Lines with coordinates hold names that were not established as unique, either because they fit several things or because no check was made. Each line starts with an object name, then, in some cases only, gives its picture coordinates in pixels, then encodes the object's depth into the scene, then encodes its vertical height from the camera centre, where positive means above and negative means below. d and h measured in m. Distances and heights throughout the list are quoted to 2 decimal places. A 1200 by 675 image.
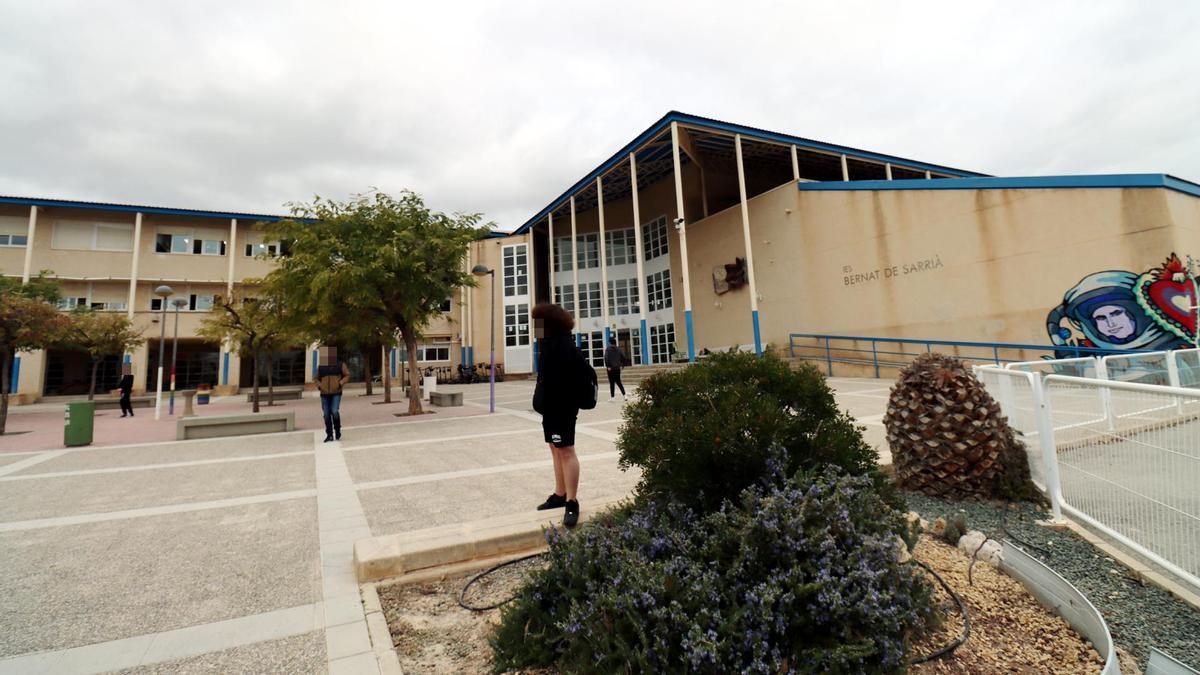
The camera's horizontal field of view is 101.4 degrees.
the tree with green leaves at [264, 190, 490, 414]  11.37 +2.84
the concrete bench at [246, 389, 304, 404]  23.28 -0.52
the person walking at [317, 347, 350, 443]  8.81 +0.01
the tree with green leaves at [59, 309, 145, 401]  19.98 +2.54
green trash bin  9.51 -0.58
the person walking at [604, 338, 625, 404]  14.16 +0.18
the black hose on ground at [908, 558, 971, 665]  1.93 -1.20
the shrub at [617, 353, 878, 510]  2.44 -0.35
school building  13.43 +4.35
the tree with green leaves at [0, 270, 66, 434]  11.09 +1.67
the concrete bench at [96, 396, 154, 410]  21.88 -0.48
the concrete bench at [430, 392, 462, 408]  15.57 -0.72
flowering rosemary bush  1.72 -0.89
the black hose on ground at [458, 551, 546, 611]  2.57 -1.21
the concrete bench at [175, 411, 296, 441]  10.09 -0.80
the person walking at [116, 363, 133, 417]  17.28 +0.03
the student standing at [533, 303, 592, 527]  3.53 -0.16
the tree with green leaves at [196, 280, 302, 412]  14.85 +1.95
